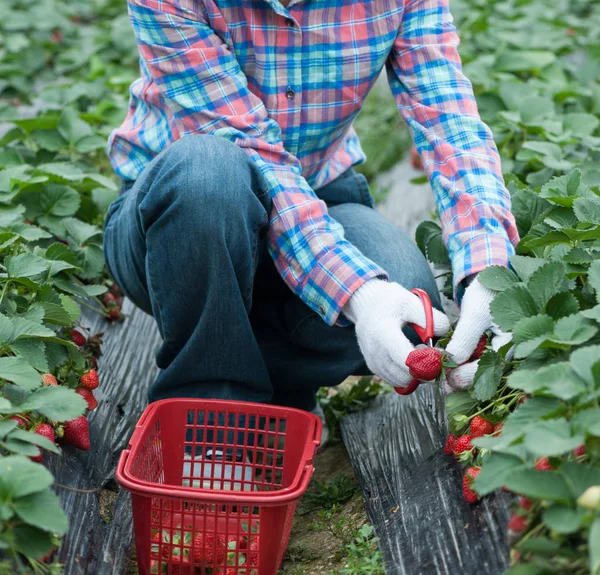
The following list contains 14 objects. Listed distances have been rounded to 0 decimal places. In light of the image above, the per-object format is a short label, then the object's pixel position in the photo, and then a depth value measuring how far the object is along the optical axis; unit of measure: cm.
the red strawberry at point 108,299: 321
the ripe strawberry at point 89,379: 277
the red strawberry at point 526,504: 234
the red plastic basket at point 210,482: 252
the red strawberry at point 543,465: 235
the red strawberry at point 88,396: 277
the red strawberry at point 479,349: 265
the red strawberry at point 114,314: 319
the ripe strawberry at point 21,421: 254
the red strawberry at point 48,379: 266
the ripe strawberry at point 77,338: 288
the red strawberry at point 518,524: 234
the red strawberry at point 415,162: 401
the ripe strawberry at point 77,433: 269
